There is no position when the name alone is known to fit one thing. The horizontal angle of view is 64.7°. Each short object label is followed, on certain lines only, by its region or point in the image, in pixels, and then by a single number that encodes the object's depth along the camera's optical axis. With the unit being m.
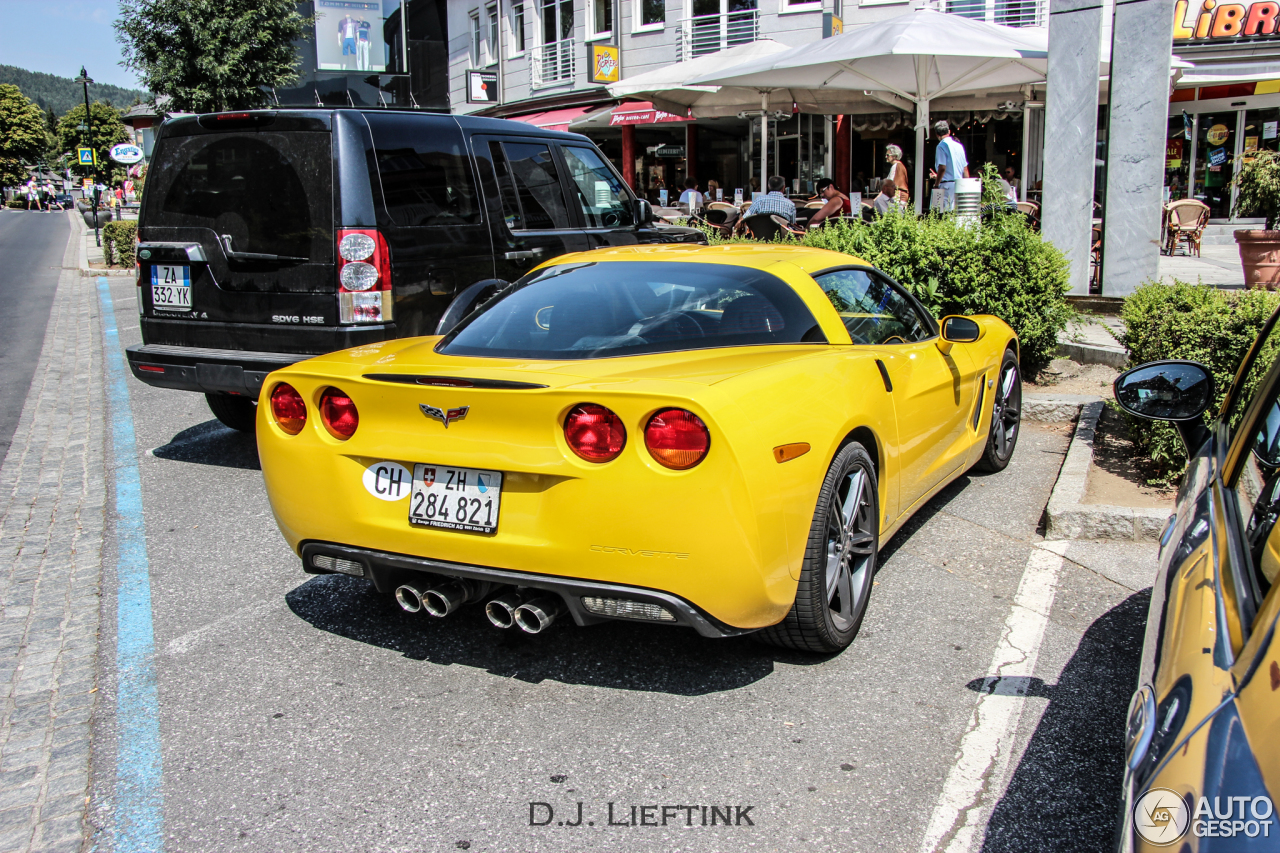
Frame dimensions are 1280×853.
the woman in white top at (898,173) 12.85
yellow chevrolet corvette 2.89
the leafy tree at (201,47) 22.64
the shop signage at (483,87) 35.28
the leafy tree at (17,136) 119.44
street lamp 50.68
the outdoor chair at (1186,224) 17.19
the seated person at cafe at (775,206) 12.62
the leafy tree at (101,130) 101.34
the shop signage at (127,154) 28.81
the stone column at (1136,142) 8.84
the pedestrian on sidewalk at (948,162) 10.98
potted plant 10.78
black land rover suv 5.50
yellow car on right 1.20
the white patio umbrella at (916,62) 10.20
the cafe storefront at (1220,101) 20.92
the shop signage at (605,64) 28.69
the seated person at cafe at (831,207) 11.83
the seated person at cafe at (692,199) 19.17
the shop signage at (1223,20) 20.95
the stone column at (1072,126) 9.19
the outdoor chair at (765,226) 11.91
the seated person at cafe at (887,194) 12.50
